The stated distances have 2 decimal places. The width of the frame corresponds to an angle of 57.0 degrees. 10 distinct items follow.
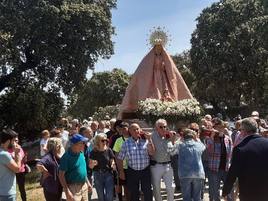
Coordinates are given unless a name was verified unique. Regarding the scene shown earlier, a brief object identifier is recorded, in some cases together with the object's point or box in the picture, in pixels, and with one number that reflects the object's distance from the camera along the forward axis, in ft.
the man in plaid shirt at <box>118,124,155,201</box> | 15.98
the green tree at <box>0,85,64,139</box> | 44.30
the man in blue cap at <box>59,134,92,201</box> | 12.54
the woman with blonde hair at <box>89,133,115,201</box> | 15.89
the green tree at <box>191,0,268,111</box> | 62.85
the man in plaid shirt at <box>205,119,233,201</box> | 17.62
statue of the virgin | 25.99
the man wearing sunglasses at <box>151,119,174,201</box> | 16.51
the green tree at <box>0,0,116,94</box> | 40.31
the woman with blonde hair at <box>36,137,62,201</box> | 13.68
